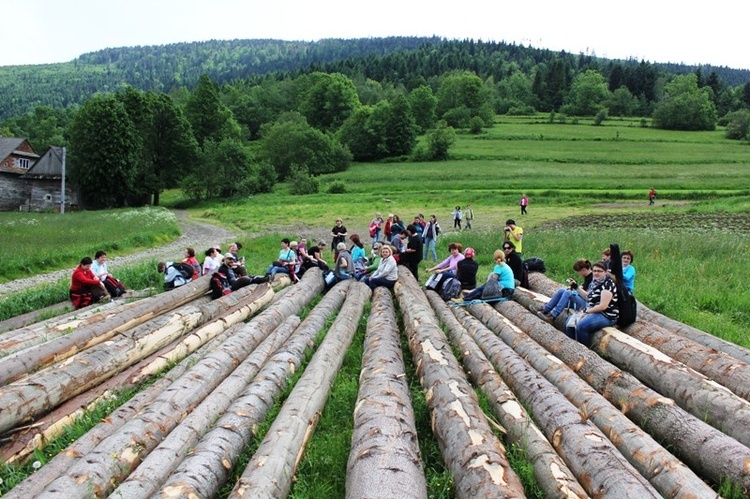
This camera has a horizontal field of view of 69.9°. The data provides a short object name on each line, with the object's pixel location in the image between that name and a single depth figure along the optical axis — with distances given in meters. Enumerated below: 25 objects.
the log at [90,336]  6.89
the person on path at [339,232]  18.50
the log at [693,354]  6.00
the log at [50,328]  8.50
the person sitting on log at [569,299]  9.36
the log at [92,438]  4.29
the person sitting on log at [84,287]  11.81
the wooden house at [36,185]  49.28
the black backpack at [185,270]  13.48
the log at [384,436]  3.91
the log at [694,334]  7.22
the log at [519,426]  4.11
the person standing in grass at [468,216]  27.60
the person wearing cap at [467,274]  12.59
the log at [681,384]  5.04
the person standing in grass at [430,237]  18.31
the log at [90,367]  5.51
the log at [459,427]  3.98
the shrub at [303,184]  54.31
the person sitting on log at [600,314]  8.07
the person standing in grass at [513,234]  13.98
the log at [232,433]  4.19
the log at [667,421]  4.32
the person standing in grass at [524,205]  33.88
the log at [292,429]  4.09
